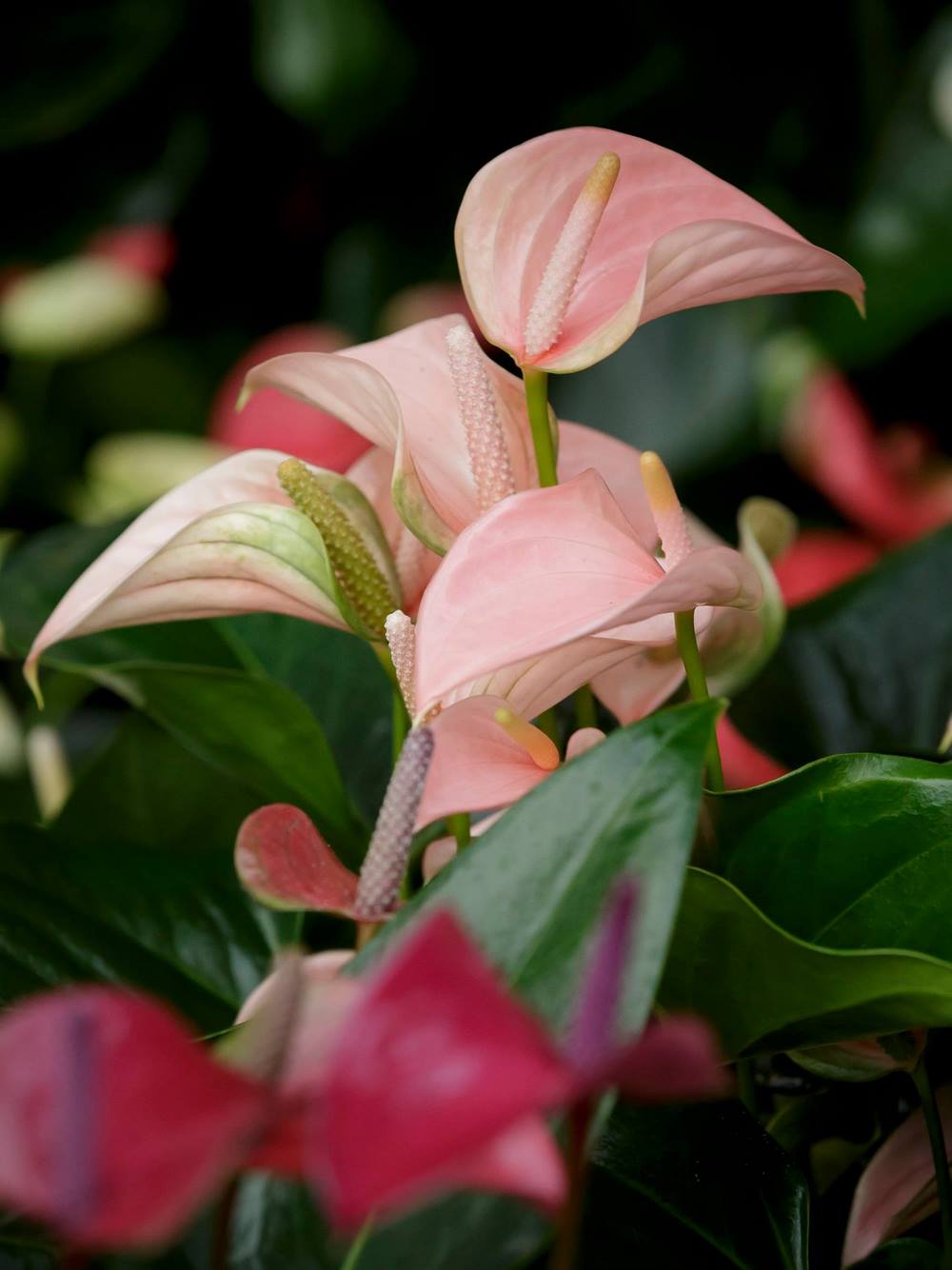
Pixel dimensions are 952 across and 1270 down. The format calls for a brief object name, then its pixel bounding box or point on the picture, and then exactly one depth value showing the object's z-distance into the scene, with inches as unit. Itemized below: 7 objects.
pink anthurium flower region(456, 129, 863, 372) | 47.6
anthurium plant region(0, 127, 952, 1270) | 41.6
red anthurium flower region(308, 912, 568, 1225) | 40.0
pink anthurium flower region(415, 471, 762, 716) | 45.6
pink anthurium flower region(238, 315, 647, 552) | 47.8
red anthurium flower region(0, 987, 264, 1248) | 39.1
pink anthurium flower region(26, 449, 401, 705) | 47.6
